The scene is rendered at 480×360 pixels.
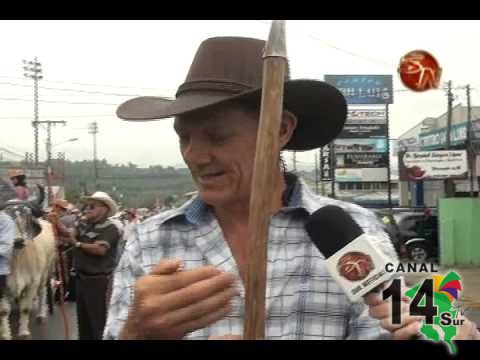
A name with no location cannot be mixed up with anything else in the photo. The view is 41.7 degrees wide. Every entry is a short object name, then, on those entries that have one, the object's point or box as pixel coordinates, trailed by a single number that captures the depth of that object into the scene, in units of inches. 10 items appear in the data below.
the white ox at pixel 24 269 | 218.7
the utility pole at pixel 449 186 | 580.1
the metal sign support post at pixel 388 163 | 518.5
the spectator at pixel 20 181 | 273.0
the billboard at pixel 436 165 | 544.1
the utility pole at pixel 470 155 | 579.4
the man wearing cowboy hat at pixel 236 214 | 53.4
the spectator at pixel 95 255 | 184.7
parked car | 480.7
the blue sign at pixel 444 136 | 727.1
